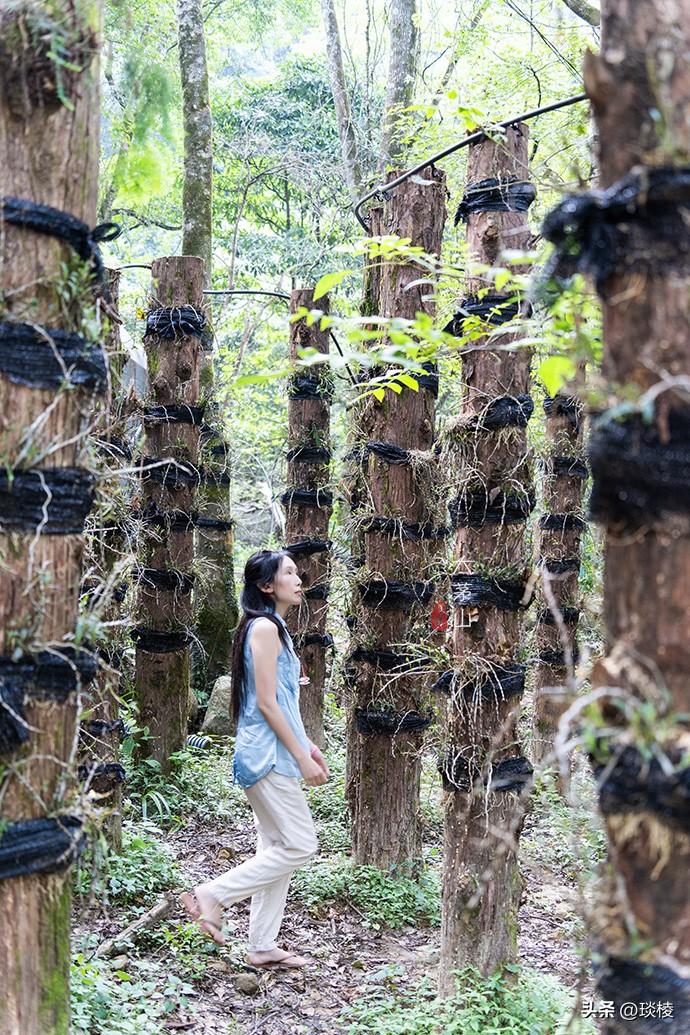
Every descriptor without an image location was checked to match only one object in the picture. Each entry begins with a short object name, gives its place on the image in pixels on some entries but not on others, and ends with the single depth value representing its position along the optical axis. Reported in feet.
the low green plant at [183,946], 14.56
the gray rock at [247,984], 14.25
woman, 14.55
